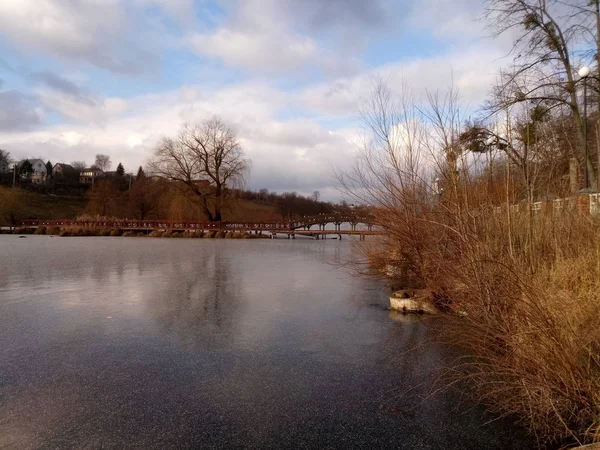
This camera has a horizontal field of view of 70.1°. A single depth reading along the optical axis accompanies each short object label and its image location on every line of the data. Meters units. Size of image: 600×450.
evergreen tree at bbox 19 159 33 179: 90.36
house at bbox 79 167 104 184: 99.98
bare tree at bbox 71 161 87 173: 107.72
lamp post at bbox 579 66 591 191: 9.63
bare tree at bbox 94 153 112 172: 105.81
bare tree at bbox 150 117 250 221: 41.78
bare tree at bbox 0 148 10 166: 89.47
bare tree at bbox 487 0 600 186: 13.40
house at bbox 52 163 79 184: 95.12
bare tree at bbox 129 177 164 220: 53.31
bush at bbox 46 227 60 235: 42.25
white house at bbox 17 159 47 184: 93.50
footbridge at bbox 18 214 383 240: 41.03
